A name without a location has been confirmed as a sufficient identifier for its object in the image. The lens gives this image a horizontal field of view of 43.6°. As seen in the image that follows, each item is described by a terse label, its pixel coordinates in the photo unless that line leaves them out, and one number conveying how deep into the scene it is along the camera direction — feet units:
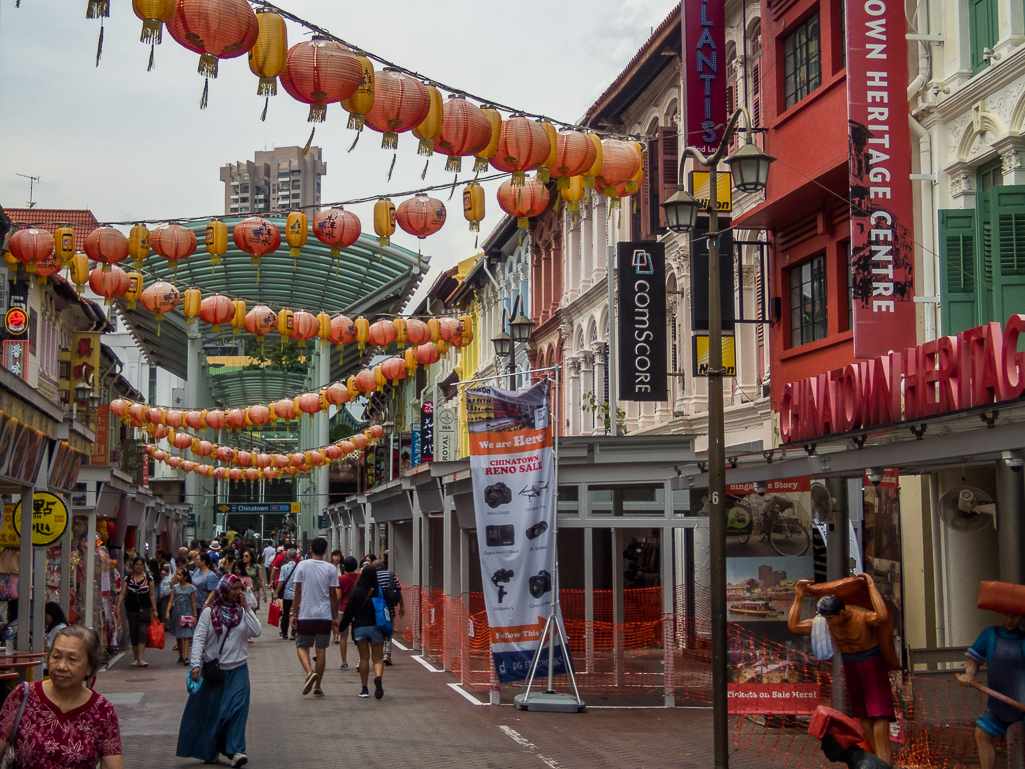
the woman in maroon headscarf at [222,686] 36.42
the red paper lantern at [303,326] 78.84
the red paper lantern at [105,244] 55.52
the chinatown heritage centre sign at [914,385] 36.40
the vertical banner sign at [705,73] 64.44
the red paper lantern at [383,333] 82.28
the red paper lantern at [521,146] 41.06
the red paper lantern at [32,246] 55.62
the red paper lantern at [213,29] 32.48
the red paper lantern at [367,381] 102.83
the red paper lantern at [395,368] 97.25
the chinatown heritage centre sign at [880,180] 50.26
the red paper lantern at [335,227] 54.90
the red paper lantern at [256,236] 56.08
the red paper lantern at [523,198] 51.08
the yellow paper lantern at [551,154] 41.70
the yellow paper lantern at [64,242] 56.24
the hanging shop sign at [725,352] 65.80
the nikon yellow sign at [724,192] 64.85
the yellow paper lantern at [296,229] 56.43
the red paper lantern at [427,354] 91.86
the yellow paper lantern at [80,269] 59.52
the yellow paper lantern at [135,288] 64.13
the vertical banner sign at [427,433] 129.29
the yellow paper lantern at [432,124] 38.09
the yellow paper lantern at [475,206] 50.86
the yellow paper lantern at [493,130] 40.22
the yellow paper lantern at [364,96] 36.11
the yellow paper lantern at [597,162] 44.34
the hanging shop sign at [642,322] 73.15
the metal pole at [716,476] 35.96
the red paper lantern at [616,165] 44.96
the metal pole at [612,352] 85.81
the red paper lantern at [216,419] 121.49
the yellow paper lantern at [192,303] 70.33
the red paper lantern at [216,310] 72.28
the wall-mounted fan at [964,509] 42.29
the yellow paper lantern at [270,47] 34.09
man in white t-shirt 51.75
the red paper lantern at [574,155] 43.65
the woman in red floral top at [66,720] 18.53
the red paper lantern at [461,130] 39.01
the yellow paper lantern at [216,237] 60.95
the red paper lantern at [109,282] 62.03
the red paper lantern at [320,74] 34.88
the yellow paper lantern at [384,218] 52.90
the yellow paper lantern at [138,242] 56.70
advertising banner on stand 49.73
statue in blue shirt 29.53
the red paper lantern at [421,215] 52.75
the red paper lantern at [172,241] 57.52
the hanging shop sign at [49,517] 40.50
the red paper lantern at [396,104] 36.70
